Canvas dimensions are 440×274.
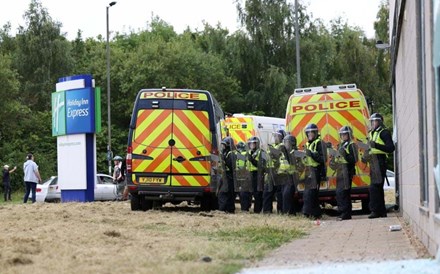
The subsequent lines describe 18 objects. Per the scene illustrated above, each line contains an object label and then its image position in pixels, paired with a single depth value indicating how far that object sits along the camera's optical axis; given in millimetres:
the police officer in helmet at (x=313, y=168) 17891
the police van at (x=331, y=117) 18812
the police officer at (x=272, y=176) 19406
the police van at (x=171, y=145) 19469
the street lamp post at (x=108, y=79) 48972
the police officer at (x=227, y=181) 20250
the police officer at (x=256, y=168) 20266
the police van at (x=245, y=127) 28375
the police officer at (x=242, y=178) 20500
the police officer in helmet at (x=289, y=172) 18672
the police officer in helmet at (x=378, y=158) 16781
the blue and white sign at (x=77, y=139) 27344
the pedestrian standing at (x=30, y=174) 29434
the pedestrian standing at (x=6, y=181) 38191
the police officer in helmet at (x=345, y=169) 17609
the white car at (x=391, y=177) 34625
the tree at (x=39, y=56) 61031
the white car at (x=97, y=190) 32531
